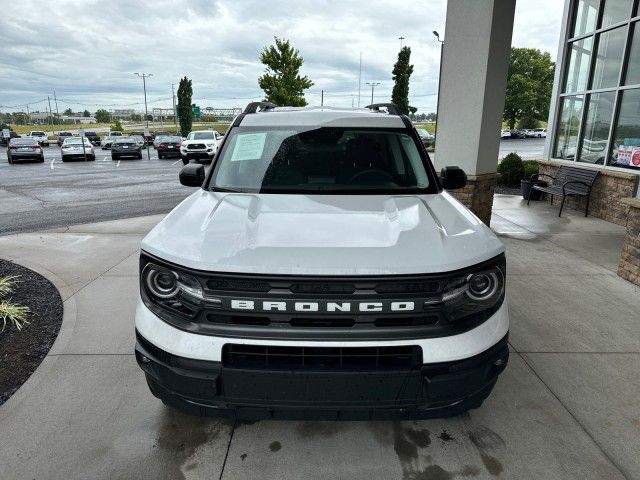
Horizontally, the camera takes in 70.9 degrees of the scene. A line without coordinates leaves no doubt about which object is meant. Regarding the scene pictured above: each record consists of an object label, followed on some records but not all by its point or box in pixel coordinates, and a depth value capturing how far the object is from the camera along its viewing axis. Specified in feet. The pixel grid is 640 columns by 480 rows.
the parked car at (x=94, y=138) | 165.09
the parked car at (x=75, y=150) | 84.58
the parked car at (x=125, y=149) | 88.89
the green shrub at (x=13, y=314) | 13.29
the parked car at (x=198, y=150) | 80.79
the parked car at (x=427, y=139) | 116.49
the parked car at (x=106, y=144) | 131.07
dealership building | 23.16
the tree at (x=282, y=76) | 99.25
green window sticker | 11.17
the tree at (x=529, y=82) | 240.53
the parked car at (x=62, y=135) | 165.56
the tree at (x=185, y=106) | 182.60
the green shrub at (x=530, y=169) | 40.91
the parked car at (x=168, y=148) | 91.50
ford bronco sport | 6.64
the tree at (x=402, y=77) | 134.21
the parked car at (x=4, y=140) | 158.09
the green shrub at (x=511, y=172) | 44.68
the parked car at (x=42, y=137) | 156.97
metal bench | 30.73
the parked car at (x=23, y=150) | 80.79
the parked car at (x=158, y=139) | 95.44
